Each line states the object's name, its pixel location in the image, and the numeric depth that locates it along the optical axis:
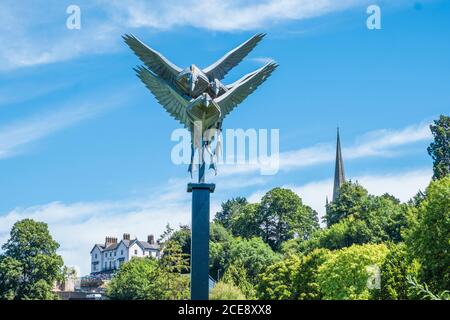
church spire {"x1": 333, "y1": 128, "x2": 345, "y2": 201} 99.69
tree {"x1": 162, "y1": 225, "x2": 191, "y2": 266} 75.38
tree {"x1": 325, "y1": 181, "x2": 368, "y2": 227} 67.19
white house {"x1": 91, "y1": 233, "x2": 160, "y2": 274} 98.88
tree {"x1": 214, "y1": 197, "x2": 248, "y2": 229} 101.50
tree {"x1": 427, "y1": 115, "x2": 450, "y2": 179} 61.09
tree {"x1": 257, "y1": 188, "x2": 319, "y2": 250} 74.06
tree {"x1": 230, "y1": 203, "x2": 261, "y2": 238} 75.94
